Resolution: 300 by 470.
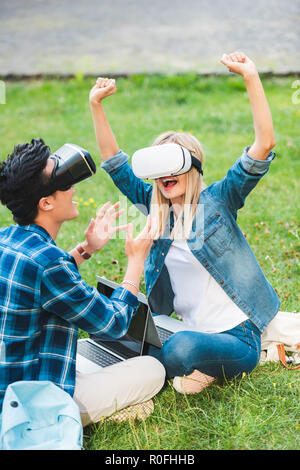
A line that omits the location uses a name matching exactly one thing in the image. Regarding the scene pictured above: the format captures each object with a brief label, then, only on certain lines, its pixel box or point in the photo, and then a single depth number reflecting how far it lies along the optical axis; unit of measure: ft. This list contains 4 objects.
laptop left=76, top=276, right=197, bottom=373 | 10.71
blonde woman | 10.09
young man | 8.17
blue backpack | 7.66
